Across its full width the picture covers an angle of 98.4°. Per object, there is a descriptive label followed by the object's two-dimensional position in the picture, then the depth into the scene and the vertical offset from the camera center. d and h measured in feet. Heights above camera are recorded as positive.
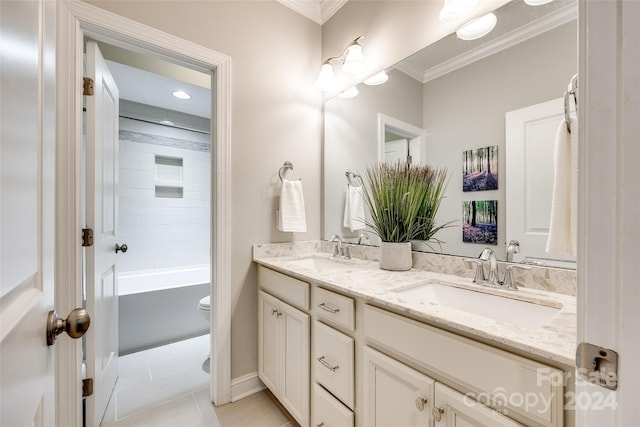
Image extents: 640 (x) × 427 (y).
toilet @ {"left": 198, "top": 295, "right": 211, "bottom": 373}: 6.89 -2.48
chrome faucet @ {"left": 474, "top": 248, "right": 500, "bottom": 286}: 3.64 -0.69
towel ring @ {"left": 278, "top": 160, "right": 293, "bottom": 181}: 6.16 +1.02
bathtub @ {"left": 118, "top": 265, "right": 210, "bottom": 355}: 7.34 -2.87
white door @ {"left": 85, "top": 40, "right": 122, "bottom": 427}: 4.46 -0.30
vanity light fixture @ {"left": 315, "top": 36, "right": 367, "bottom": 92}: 5.51 +3.10
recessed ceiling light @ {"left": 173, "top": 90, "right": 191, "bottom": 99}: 9.21 +4.06
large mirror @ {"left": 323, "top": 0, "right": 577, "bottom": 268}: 3.40 +1.45
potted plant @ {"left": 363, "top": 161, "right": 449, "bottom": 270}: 4.46 +0.09
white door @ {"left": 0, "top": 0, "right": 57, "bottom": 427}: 1.14 +0.01
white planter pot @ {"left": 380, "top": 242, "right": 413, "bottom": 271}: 4.56 -0.71
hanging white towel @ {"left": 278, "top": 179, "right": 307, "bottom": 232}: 5.95 +0.11
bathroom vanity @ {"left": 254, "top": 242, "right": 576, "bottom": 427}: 2.06 -1.35
